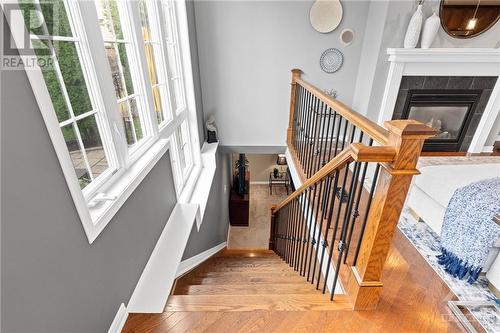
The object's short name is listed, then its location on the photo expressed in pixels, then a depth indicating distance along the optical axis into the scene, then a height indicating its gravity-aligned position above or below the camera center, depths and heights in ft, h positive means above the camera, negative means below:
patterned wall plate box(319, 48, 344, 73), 10.98 -0.18
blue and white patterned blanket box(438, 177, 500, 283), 4.86 -3.34
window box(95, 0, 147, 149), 4.75 -0.23
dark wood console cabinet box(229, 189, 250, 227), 18.95 -11.15
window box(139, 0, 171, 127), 6.73 -0.05
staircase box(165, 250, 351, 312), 4.48 -6.13
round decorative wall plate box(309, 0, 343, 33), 10.12 +1.58
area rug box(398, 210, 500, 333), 4.56 -4.54
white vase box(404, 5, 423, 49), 9.34 +0.94
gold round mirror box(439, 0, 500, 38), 10.07 +1.53
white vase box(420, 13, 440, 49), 9.47 +0.94
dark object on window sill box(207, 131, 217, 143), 12.51 -3.86
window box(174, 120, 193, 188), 9.00 -3.66
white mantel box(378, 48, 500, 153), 10.14 -0.35
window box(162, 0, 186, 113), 8.23 +0.14
